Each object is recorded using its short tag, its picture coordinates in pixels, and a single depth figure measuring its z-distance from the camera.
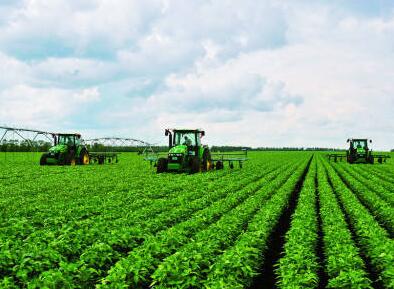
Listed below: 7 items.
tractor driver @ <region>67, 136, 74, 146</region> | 30.11
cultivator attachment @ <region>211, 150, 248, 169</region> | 27.59
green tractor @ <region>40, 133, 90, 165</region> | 29.14
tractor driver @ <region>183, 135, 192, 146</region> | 23.02
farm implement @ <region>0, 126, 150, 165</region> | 29.17
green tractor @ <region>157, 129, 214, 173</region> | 22.44
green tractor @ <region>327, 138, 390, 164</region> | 35.66
